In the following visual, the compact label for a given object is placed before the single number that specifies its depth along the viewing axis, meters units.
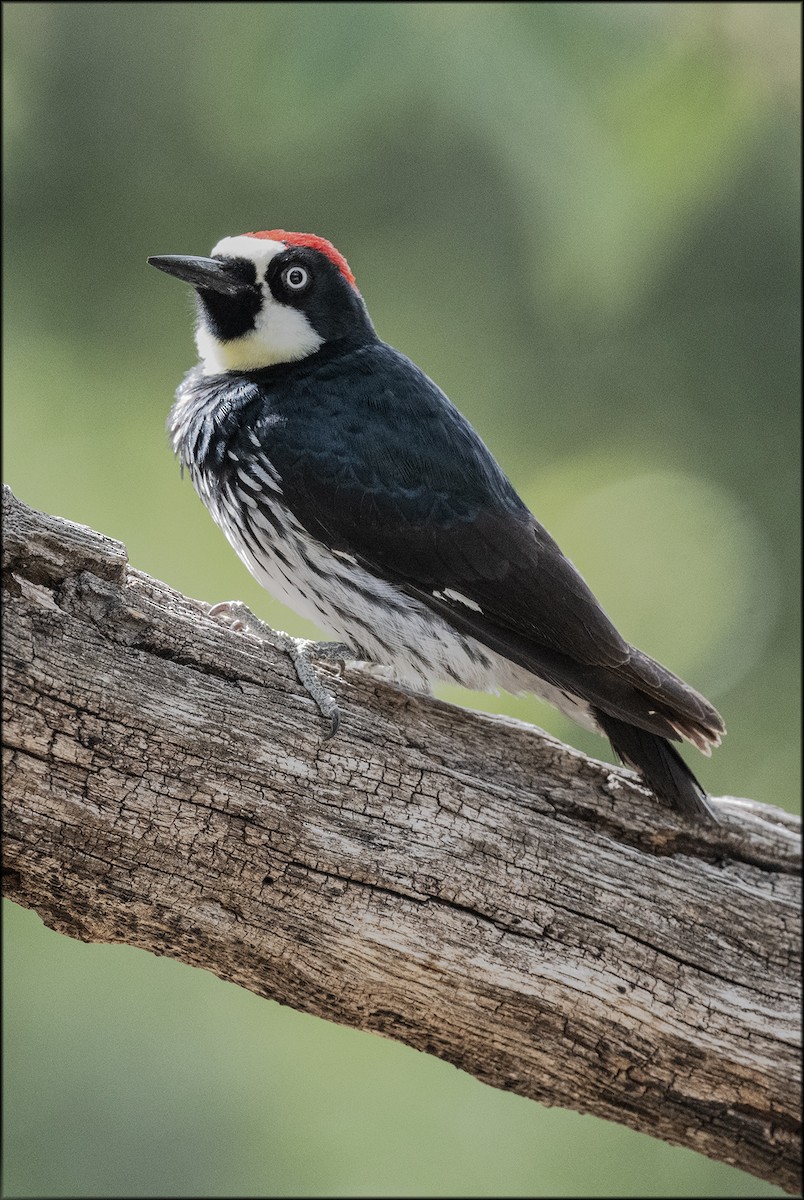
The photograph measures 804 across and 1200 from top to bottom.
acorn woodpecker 5.35
